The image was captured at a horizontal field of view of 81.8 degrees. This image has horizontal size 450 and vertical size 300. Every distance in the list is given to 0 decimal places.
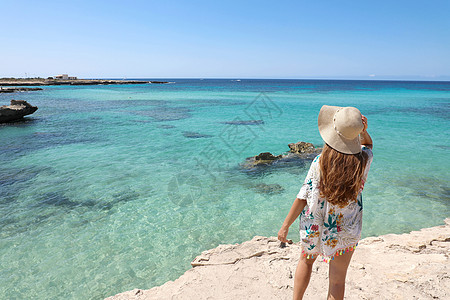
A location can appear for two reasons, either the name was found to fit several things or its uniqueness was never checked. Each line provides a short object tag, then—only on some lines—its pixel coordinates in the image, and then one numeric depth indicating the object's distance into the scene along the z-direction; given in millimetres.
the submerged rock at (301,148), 11516
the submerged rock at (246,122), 20353
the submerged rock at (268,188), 7577
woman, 2092
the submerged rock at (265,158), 10172
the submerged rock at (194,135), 15289
